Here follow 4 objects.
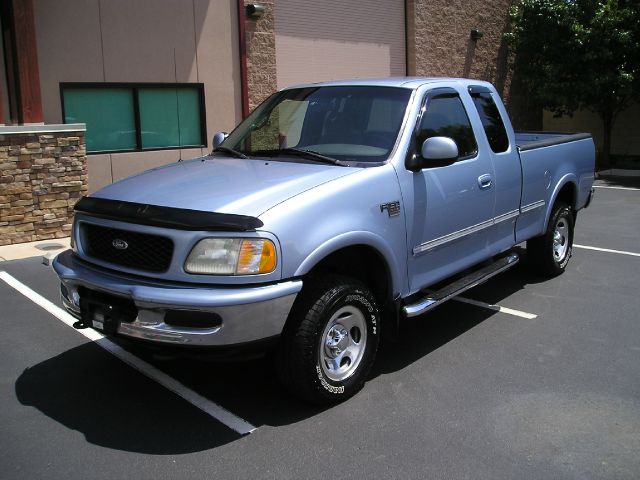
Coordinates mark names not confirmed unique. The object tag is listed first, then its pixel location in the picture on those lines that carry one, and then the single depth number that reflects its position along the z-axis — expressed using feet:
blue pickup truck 11.66
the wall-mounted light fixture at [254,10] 41.86
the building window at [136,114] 35.47
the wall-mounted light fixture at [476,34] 60.03
